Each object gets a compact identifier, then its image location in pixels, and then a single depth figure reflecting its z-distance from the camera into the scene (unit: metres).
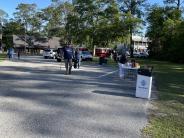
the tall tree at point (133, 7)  33.55
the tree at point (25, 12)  47.47
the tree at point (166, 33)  25.52
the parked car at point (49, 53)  24.80
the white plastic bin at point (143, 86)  5.63
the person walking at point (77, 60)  12.88
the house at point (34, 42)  49.31
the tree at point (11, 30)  50.03
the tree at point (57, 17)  42.23
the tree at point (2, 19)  50.91
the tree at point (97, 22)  31.04
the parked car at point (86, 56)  22.72
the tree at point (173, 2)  30.95
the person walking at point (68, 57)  9.75
